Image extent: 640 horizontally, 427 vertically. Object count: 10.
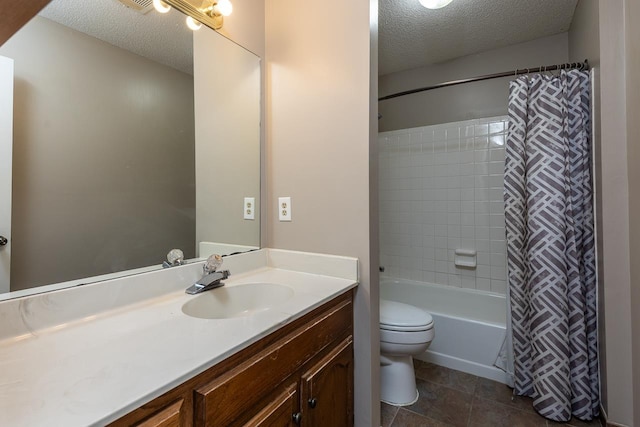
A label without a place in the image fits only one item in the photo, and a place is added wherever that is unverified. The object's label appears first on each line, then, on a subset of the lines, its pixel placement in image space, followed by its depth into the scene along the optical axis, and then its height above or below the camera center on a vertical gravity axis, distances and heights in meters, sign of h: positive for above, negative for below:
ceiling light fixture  1.59 +1.16
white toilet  1.62 -0.79
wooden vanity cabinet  0.59 -0.45
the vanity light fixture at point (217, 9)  1.24 +0.88
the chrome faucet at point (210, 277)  1.11 -0.26
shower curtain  1.51 -0.22
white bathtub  1.90 -0.86
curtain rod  1.65 +0.86
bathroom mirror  0.83 +0.25
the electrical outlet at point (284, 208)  1.48 +0.02
